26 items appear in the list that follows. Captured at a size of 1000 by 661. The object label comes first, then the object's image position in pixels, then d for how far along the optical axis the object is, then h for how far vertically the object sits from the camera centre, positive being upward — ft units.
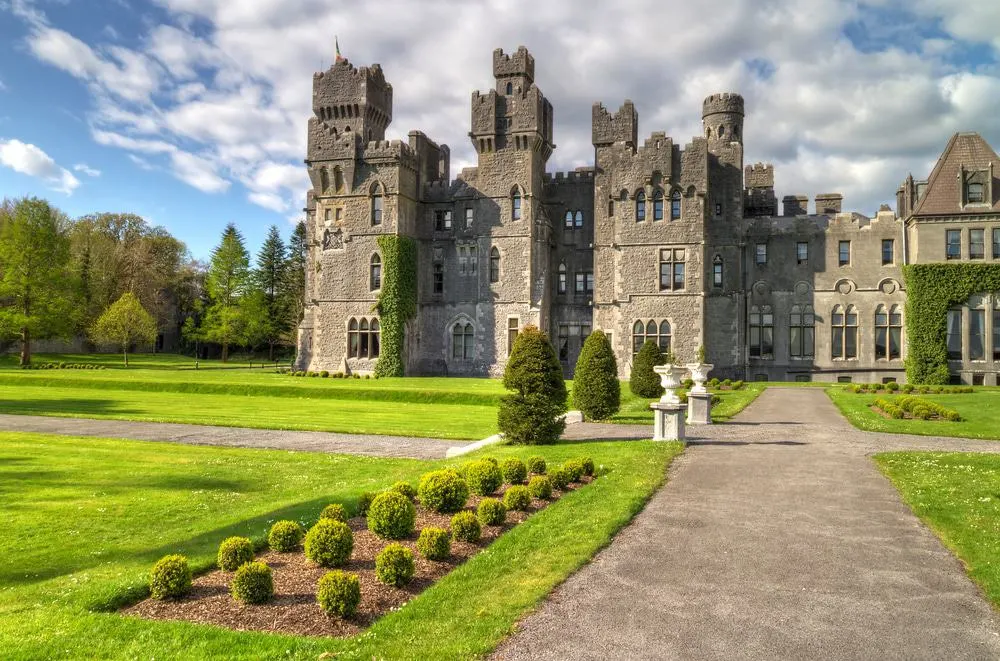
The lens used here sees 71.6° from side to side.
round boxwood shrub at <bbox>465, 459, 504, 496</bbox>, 40.88 -7.01
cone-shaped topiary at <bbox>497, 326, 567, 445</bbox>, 61.26 -3.07
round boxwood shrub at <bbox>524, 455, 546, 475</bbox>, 45.97 -7.03
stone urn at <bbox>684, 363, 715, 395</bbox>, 74.64 -1.54
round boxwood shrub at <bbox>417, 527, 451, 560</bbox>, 29.04 -7.82
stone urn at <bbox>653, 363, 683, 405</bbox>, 63.62 -1.55
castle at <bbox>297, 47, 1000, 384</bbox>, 138.51 +24.69
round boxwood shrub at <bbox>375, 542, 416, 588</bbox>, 25.96 -7.86
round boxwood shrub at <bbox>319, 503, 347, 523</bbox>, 32.94 -7.38
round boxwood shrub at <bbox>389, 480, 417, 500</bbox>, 38.55 -7.27
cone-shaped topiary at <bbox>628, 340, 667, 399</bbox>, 107.04 -1.97
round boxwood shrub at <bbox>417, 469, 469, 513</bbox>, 37.11 -7.20
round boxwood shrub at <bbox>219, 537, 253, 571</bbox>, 27.32 -7.83
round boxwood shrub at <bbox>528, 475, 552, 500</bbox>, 39.86 -7.39
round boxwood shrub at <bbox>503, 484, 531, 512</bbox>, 37.76 -7.62
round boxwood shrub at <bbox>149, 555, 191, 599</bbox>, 24.67 -8.00
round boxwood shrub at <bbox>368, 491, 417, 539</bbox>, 32.24 -7.46
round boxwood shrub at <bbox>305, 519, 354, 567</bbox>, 28.17 -7.66
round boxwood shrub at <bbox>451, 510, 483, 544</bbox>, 31.81 -7.80
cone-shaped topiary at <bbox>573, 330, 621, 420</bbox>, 76.59 -2.20
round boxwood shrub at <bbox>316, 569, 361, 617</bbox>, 22.85 -7.89
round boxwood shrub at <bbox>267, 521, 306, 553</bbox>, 30.19 -7.89
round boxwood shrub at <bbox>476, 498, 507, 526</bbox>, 34.73 -7.72
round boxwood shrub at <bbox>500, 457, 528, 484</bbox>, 43.32 -6.98
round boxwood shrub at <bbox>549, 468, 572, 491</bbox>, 42.68 -7.34
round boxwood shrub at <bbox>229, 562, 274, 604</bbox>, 24.26 -8.01
